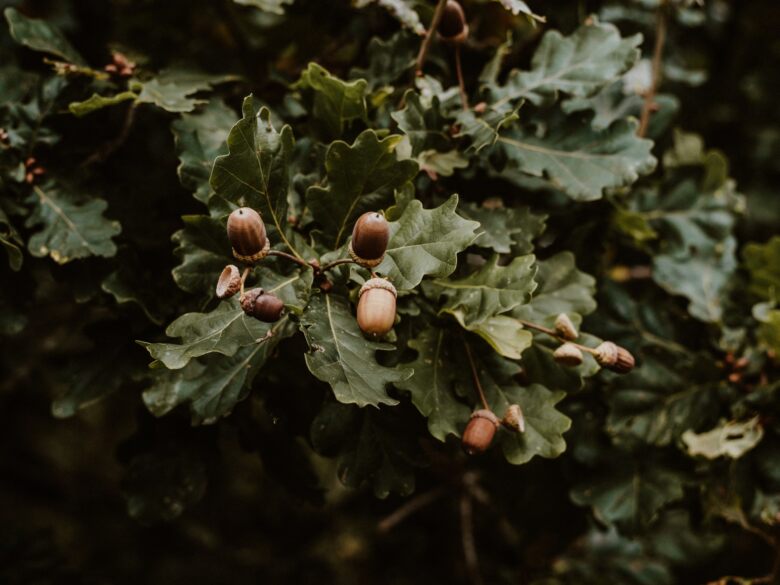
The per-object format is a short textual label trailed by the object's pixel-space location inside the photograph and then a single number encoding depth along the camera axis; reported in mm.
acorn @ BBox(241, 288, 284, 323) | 799
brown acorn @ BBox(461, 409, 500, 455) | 934
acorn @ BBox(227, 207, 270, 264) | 801
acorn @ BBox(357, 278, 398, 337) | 815
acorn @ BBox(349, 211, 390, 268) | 811
